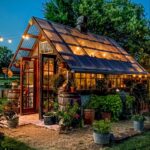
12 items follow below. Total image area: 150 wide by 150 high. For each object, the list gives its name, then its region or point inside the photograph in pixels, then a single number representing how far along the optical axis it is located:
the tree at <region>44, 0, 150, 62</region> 15.36
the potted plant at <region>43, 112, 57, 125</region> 6.85
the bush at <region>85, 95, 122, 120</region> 7.73
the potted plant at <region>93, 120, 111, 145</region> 5.14
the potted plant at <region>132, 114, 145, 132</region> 6.41
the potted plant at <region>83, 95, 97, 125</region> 7.25
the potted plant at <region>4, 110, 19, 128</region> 6.62
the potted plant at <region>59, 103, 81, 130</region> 6.35
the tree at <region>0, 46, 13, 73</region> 32.54
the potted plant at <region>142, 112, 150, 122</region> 8.40
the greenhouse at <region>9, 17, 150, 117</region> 7.93
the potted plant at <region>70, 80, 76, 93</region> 7.56
